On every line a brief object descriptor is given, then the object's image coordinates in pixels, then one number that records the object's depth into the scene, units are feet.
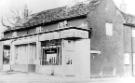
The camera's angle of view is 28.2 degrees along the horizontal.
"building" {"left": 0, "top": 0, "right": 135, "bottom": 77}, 101.45
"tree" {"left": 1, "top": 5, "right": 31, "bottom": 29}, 148.91
